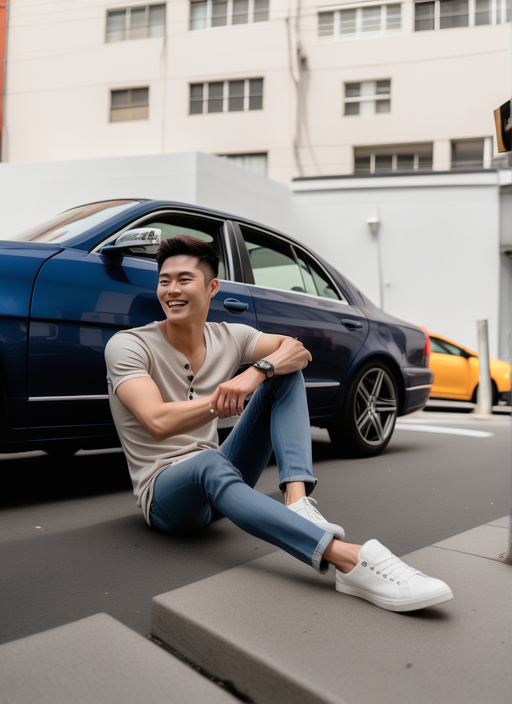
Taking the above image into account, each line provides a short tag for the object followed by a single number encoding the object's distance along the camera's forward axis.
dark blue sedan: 2.94
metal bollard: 9.69
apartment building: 20.05
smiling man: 1.91
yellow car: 10.78
